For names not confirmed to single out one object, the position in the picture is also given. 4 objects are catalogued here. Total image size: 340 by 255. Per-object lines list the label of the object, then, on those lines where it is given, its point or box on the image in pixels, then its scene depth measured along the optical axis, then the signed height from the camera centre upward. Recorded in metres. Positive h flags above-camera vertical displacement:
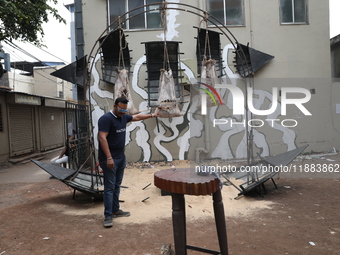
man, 3.75 -0.46
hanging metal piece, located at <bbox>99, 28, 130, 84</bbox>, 7.82 +1.94
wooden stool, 2.10 -0.61
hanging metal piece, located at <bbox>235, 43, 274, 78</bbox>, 8.28 +1.79
